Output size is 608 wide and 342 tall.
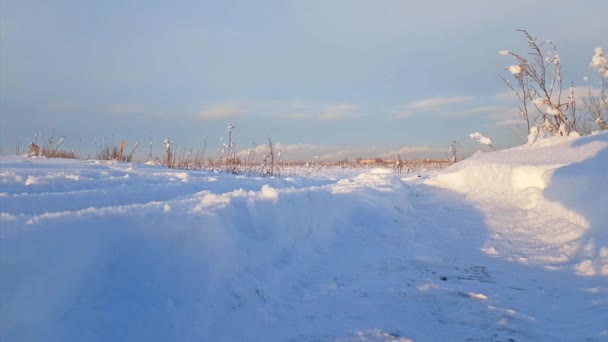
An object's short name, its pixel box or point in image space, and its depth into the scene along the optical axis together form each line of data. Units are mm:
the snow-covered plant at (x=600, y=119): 11288
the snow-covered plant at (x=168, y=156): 11680
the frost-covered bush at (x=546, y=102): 10414
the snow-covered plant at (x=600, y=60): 10422
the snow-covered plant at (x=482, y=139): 12258
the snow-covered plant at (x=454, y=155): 18141
